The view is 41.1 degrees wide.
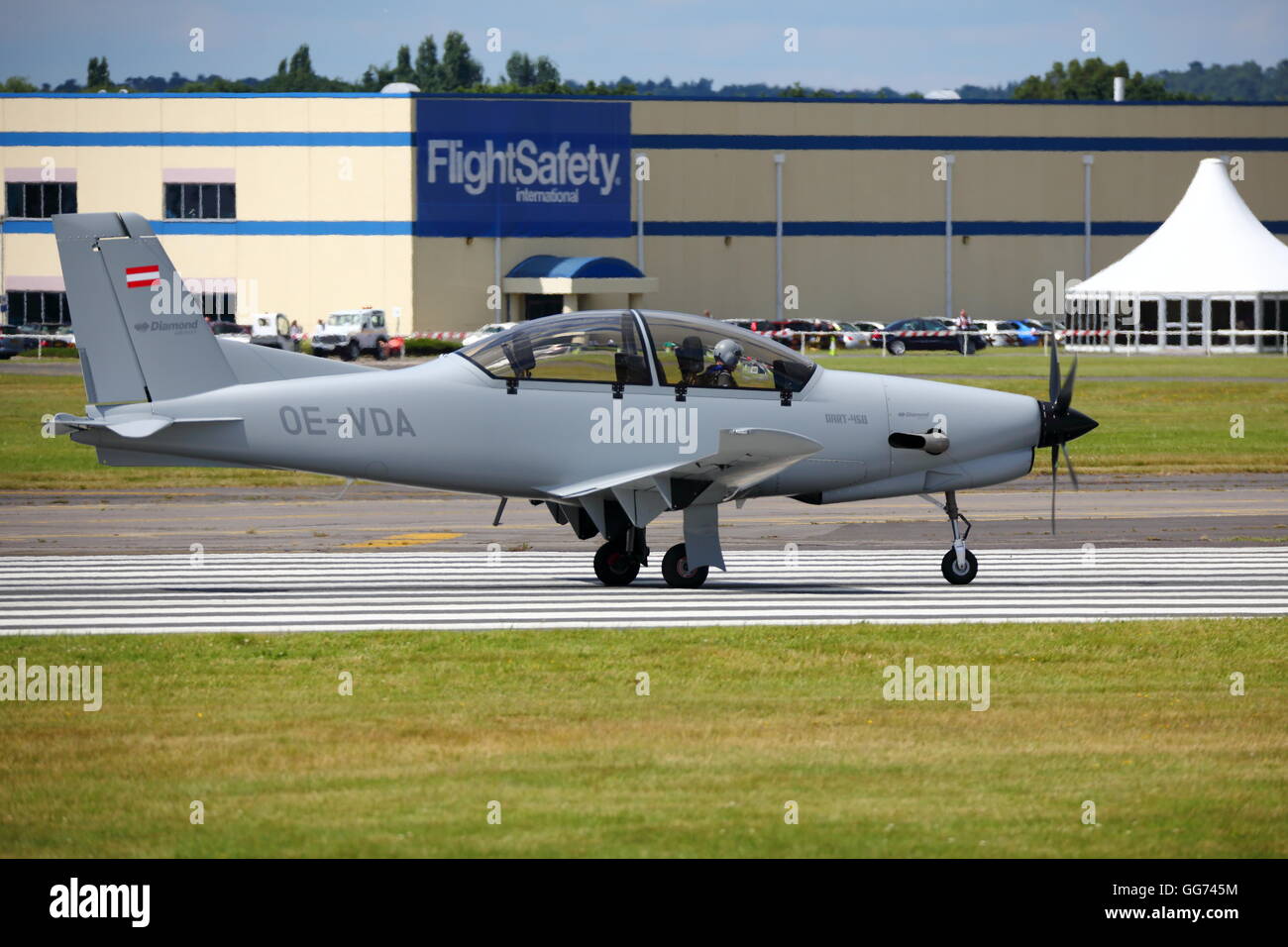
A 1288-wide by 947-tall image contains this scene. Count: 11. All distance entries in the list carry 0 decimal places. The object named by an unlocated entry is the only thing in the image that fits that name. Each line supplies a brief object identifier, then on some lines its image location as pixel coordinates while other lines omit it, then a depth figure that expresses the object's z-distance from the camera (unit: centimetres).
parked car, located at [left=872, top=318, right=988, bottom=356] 7994
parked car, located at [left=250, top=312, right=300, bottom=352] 6931
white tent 7412
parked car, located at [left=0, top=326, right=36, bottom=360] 7275
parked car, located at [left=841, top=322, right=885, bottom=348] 8175
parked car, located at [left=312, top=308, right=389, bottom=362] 7094
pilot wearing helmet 1673
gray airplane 1609
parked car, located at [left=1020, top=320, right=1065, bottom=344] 8356
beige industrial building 7825
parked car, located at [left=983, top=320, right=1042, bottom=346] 8475
